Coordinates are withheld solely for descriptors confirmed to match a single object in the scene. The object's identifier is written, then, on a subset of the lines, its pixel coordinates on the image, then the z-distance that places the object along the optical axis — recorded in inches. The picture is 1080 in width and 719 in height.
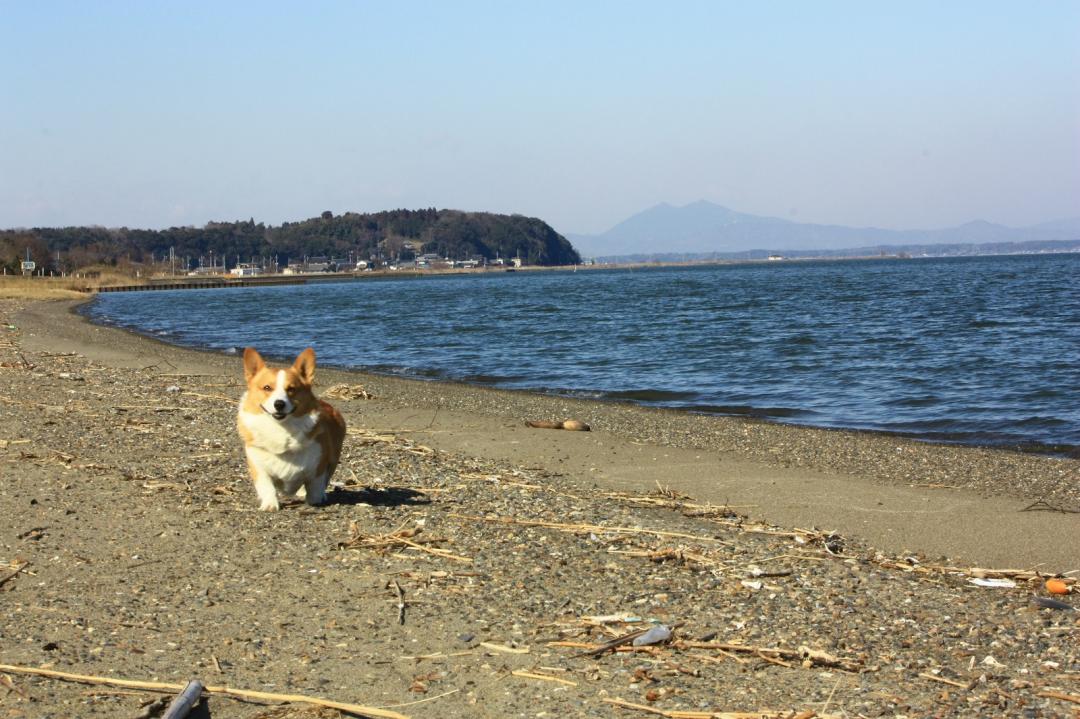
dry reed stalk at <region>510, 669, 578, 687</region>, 172.2
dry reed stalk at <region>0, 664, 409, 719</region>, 158.1
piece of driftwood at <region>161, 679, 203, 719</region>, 147.5
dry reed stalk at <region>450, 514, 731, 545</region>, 278.7
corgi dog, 272.1
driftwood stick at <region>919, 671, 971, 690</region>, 179.3
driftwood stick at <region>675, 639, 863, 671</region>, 185.5
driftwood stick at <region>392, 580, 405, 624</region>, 202.4
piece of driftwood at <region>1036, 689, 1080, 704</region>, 173.2
